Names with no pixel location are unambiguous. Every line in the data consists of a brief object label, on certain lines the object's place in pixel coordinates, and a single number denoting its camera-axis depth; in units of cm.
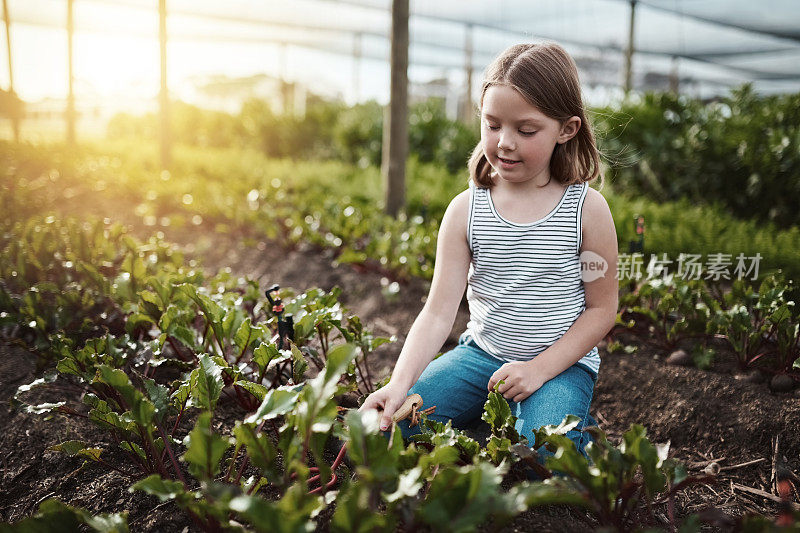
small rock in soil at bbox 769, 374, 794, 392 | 220
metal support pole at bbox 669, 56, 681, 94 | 1200
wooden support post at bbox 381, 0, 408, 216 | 406
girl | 169
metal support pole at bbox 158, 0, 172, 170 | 631
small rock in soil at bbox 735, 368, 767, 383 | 229
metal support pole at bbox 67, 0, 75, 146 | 807
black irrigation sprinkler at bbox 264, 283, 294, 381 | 191
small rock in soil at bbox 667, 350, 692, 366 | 245
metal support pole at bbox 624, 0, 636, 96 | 922
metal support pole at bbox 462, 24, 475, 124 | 1213
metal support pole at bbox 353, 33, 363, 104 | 1552
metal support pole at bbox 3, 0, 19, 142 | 802
